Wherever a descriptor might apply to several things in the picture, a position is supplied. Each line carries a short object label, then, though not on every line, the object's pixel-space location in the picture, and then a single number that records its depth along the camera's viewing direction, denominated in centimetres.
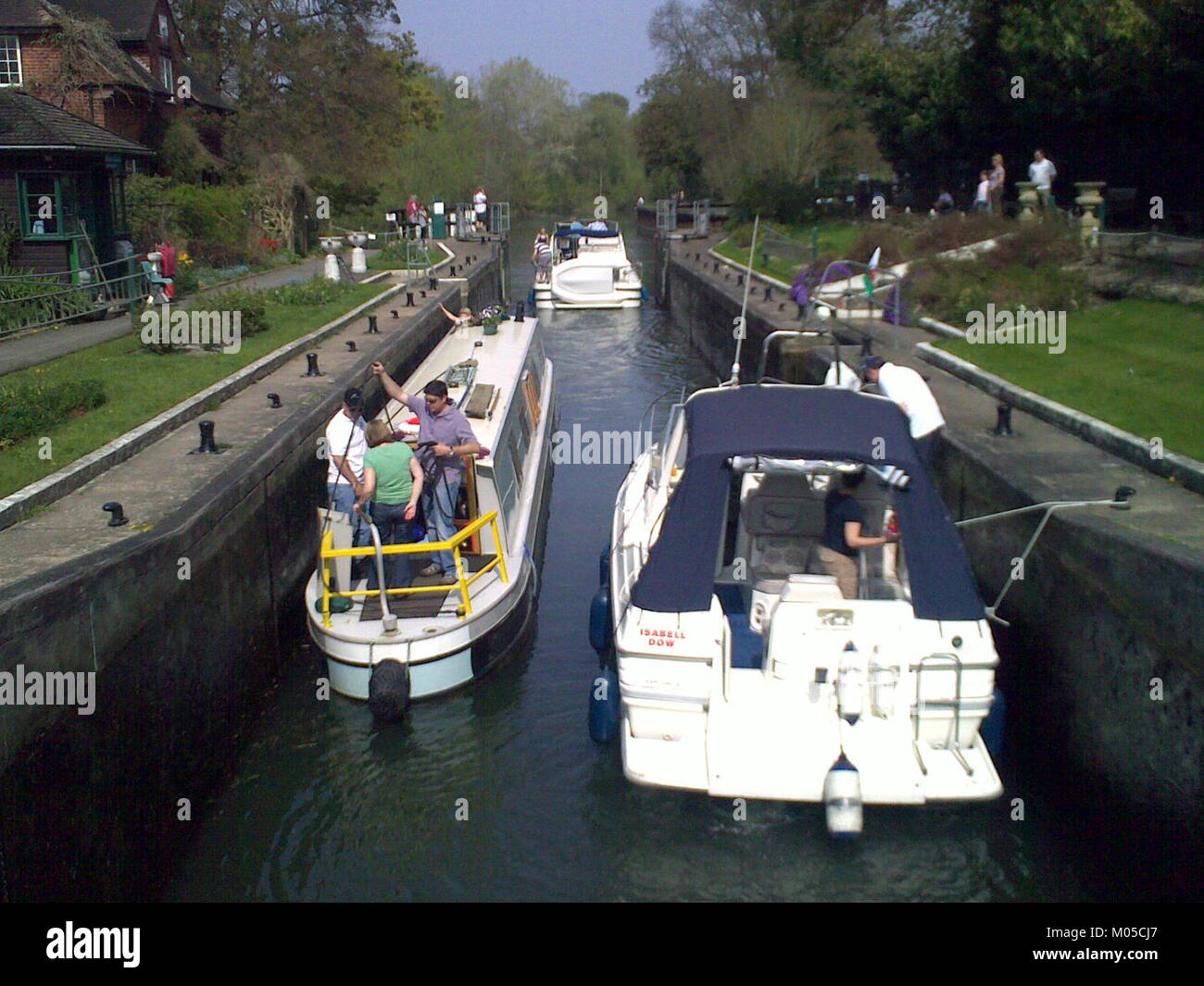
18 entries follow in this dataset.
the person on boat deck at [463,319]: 1683
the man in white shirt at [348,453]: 966
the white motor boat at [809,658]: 651
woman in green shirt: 932
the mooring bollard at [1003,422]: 1048
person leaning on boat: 970
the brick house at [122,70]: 2517
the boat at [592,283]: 3388
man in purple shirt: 973
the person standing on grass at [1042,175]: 2266
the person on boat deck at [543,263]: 3725
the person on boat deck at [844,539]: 752
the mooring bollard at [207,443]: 1061
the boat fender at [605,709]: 791
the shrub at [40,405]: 1057
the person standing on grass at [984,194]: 2470
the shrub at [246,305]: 1733
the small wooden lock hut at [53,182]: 2031
